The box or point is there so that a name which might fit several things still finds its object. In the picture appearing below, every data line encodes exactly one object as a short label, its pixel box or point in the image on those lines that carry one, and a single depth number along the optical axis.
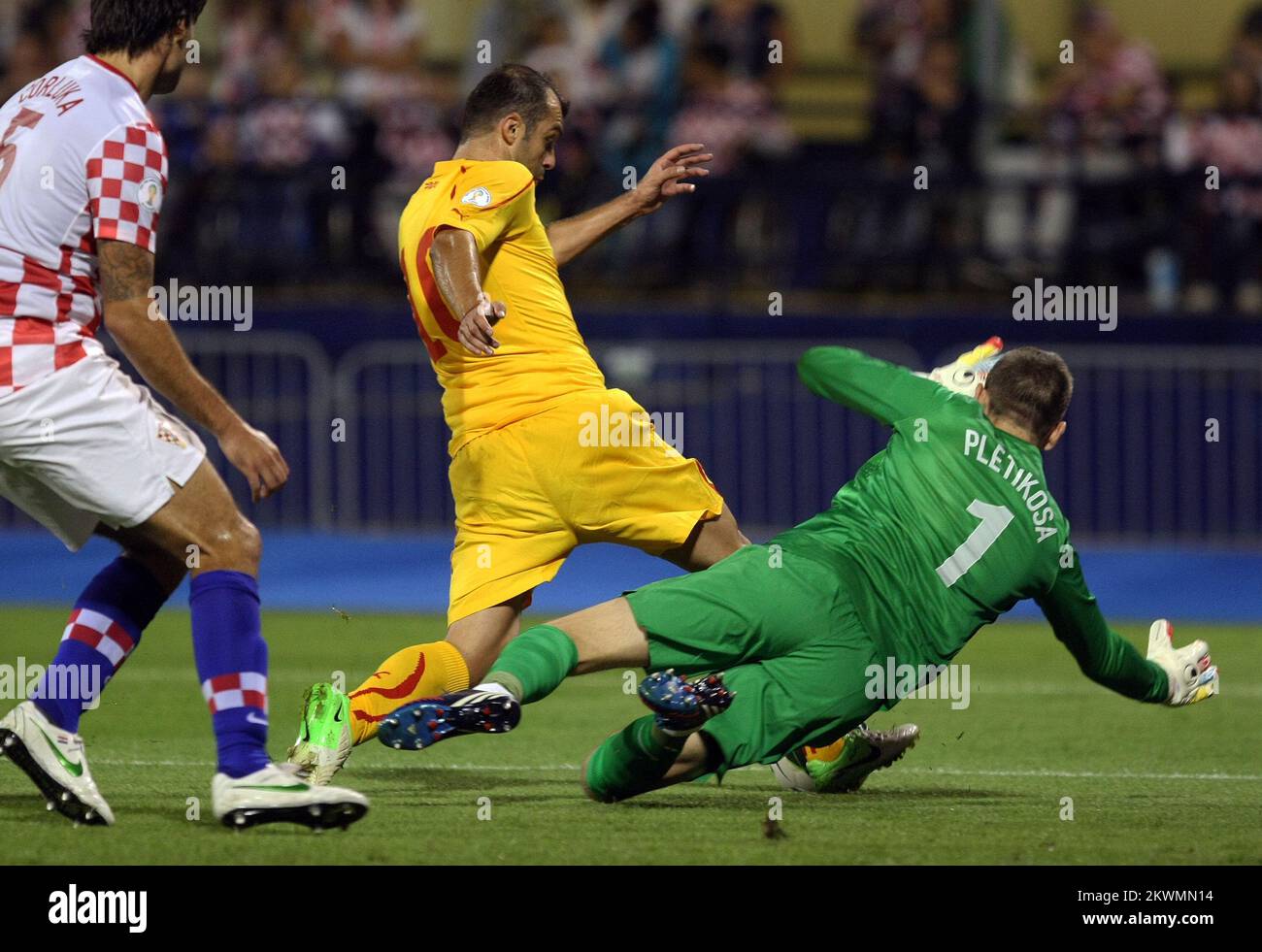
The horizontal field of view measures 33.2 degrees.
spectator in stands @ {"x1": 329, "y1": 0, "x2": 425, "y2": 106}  18.33
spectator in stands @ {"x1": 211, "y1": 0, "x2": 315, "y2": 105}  18.25
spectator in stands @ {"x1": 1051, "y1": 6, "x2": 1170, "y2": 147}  16.39
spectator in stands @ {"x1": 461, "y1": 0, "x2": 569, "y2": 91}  18.20
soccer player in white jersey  5.55
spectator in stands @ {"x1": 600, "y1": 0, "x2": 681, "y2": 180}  16.19
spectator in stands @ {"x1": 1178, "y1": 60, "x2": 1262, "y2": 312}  15.83
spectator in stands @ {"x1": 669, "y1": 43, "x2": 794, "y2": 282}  16.34
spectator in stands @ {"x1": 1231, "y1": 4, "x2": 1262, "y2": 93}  16.55
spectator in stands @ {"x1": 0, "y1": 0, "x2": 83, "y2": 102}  17.47
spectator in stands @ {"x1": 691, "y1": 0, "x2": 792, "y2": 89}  17.14
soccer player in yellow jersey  6.84
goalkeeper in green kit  6.20
